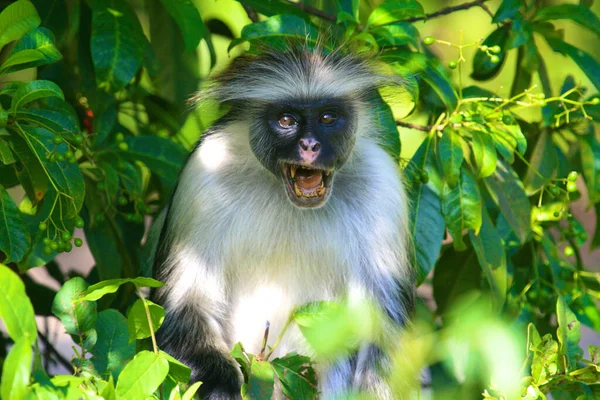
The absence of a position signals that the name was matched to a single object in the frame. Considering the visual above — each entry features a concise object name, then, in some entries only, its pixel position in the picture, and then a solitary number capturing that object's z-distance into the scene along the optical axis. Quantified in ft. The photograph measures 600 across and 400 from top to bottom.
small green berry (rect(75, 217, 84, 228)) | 19.31
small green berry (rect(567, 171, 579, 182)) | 22.66
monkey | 23.89
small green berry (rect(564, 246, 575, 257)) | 25.79
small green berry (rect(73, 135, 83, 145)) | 19.38
